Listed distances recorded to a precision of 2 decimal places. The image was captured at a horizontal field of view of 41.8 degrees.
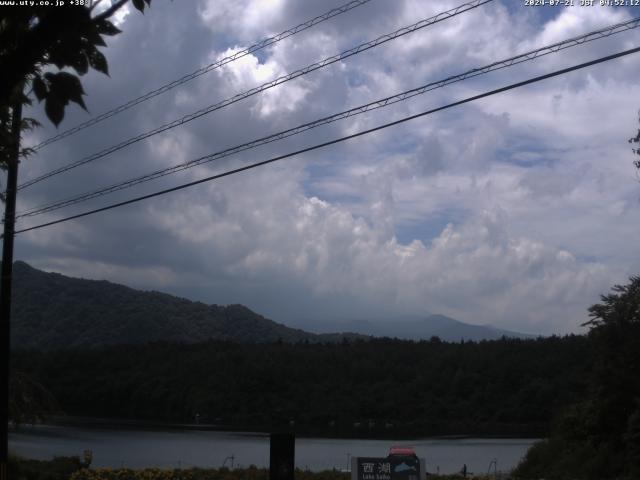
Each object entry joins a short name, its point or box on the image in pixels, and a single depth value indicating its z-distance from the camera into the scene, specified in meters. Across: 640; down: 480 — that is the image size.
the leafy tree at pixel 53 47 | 4.45
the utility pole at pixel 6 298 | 17.53
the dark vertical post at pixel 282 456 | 14.84
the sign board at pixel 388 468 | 15.73
